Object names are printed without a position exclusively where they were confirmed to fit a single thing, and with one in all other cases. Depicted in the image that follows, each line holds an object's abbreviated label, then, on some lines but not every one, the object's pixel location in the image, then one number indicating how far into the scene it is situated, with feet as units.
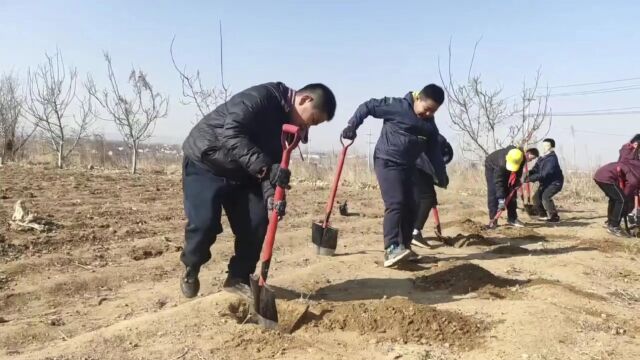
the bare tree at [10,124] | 69.72
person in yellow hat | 26.61
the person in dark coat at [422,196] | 20.72
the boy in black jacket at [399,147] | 16.58
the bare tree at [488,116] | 47.11
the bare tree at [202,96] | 60.33
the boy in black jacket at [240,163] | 10.90
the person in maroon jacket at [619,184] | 25.94
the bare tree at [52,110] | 67.62
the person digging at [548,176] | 31.30
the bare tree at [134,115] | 65.21
